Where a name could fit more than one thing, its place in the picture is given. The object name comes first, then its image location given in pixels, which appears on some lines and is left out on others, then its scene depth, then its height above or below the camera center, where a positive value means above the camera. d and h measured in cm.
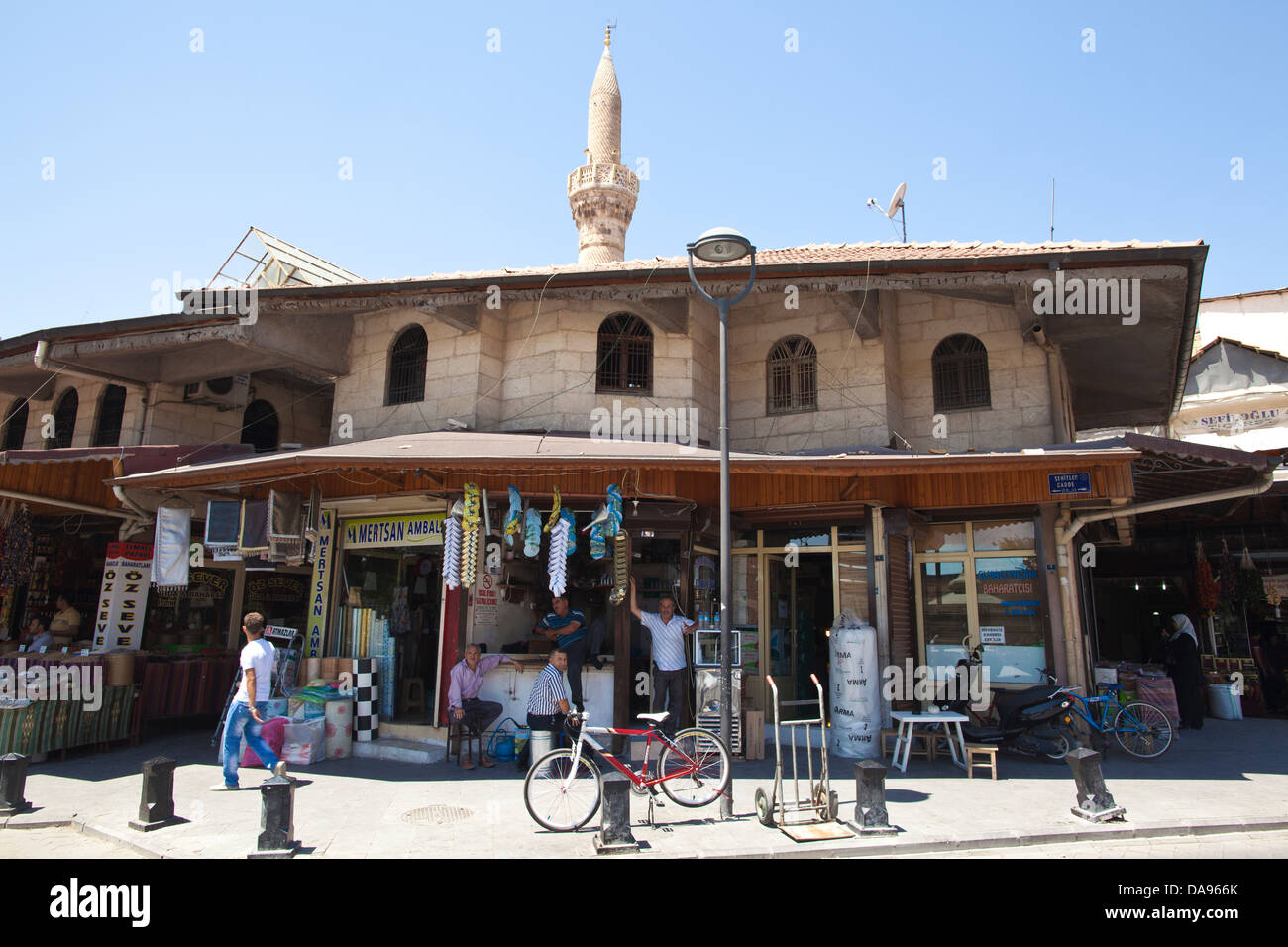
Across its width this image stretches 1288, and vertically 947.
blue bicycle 985 -132
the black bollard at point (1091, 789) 686 -146
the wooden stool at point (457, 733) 974 -148
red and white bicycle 677 -145
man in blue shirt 1033 -24
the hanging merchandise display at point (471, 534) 998 +98
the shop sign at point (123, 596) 1282 +18
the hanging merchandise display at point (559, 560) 978 +67
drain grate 706 -185
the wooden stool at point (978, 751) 862 -152
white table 893 -136
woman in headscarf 1242 -77
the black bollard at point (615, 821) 609 -159
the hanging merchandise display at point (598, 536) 1005 +100
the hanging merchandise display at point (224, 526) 1114 +116
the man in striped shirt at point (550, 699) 917 -99
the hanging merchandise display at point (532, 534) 1001 +100
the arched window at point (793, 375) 1257 +382
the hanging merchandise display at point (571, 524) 1002 +114
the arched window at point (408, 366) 1283 +398
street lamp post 725 +90
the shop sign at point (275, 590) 1473 +37
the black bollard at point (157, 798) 679 -163
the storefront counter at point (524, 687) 1041 -97
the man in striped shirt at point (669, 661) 962 -55
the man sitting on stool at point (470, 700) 974 -108
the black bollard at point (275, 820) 593 -157
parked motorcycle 945 -126
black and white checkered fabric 1052 -121
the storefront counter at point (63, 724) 935 -145
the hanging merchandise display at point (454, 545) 1007 +85
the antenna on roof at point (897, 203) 1587 +833
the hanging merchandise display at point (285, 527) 1042 +109
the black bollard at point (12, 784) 729 -162
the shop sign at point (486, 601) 1104 +16
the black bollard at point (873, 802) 656 -152
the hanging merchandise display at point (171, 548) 1118 +85
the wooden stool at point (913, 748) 989 -159
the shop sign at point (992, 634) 1119 -22
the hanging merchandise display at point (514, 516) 1003 +122
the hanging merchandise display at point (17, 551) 1379 +97
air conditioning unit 1473 +407
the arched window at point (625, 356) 1226 +400
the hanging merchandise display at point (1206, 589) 1491 +61
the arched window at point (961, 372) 1218 +379
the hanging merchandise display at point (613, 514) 1000 +125
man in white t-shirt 837 -102
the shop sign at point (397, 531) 1098 +114
